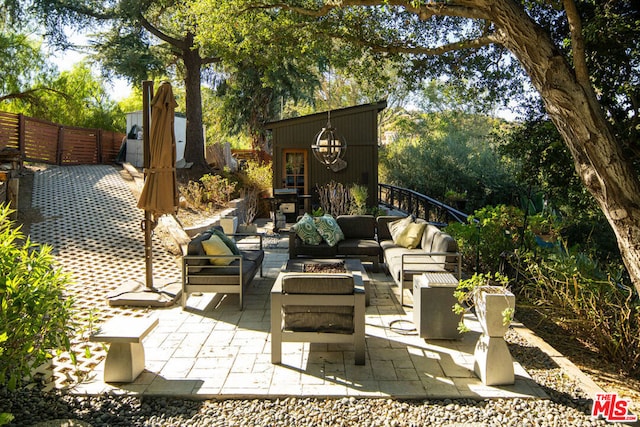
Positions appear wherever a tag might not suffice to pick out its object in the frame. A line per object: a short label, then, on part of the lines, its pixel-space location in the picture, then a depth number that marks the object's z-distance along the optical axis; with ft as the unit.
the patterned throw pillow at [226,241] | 18.86
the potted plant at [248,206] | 33.24
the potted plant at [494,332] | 11.00
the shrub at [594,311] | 13.55
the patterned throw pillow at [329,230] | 21.83
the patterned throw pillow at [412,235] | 20.79
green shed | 42.75
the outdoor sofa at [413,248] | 17.34
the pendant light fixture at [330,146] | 28.32
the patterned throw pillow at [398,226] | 21.77
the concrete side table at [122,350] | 11.06
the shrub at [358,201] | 33.65
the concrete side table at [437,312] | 13.92
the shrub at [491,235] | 21.31
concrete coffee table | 16.62
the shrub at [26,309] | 8.78
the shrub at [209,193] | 38.68
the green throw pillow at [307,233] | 21.84
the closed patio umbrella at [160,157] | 17.30
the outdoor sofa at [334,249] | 21.66
